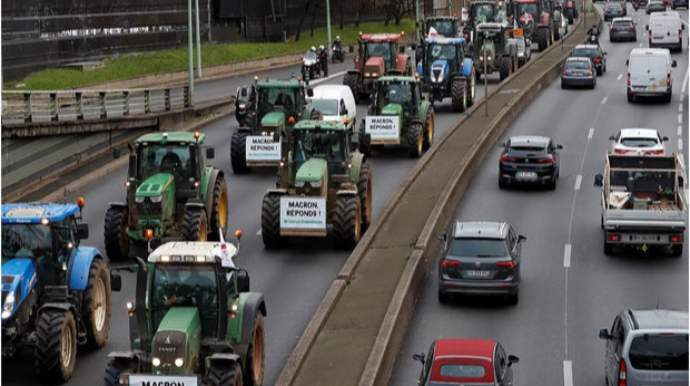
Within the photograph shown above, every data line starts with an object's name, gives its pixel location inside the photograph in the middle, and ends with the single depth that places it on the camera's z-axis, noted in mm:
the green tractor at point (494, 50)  68750
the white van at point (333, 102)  48788
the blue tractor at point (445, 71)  57344
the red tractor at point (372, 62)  59375
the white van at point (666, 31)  83688
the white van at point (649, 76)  59375
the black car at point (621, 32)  92750
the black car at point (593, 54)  69250
